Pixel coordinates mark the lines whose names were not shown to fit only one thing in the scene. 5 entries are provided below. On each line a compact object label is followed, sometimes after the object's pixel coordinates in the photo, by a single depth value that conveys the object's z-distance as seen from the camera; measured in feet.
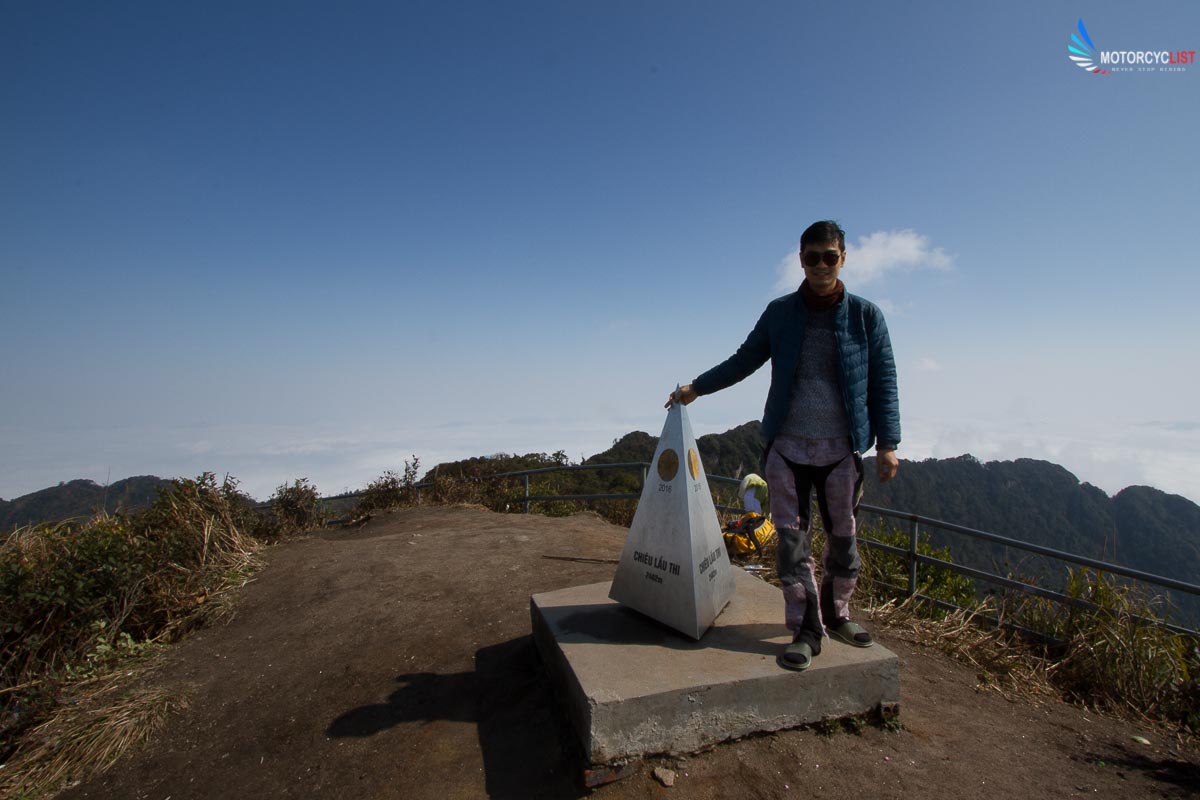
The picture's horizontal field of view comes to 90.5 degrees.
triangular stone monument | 10.44
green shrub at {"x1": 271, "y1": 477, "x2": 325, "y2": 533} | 29.91
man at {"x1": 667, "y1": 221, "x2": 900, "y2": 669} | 9.61
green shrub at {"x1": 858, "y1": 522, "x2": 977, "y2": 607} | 19.43
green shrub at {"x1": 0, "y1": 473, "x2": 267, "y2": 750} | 13.82
